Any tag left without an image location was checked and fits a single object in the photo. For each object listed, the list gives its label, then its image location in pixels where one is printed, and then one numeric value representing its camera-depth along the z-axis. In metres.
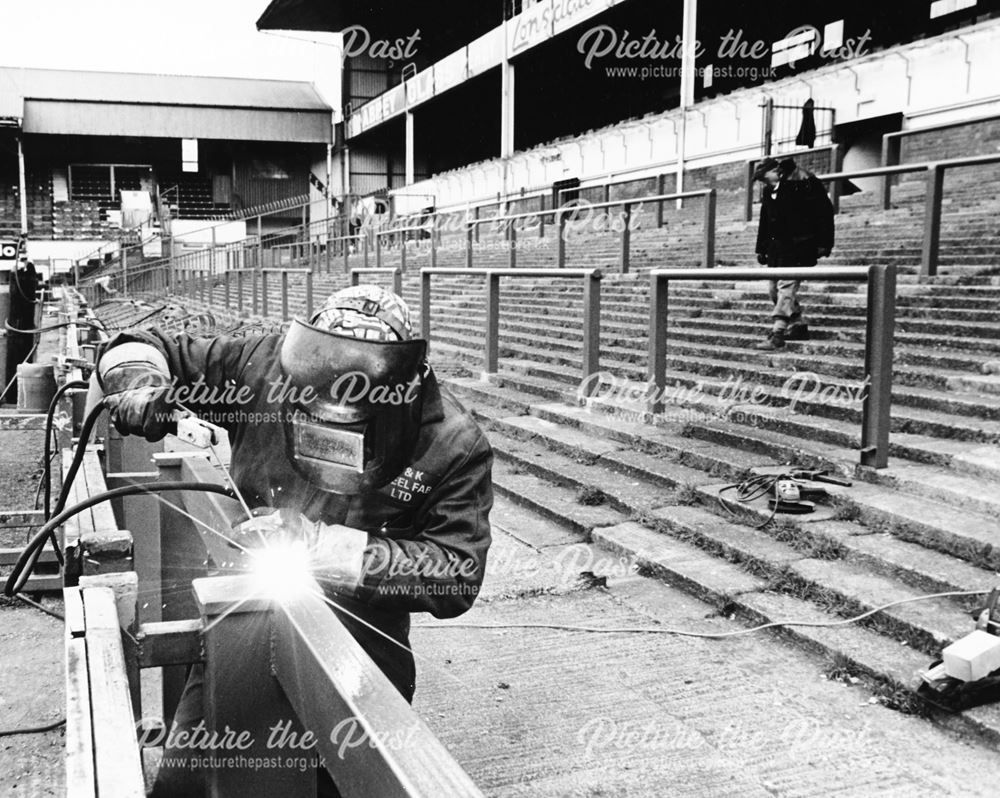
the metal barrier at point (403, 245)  15.75
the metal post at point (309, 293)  13.94
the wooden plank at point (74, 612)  1.90
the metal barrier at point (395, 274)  10.83
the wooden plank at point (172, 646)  1.94
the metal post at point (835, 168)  12.82
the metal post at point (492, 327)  8.79
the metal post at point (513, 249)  13.09
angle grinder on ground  4.83
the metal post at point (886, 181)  11.60
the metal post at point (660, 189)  15.62
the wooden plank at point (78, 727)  1.42
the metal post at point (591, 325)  7.57
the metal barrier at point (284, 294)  14.02
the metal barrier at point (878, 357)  4.97
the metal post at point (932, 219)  7.93
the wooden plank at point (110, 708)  1.46
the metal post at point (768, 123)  16.27
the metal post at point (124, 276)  29.75
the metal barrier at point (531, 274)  7.59
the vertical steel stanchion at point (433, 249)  15.69
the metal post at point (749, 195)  12.41
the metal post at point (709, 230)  10.38
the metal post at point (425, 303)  10.03
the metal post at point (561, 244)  12.34
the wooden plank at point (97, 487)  2.85
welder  1.95
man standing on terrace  8.45
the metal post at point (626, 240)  11.16
